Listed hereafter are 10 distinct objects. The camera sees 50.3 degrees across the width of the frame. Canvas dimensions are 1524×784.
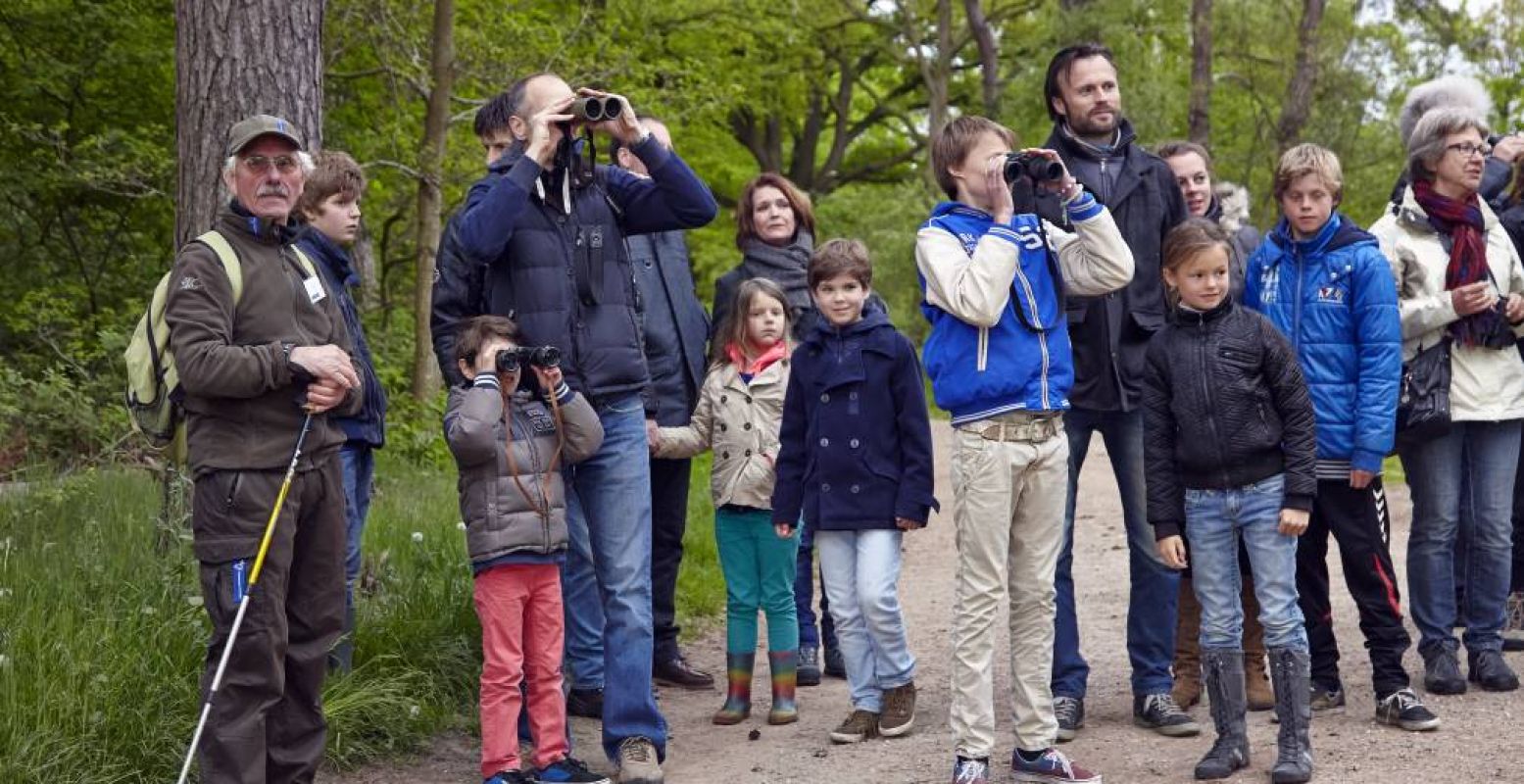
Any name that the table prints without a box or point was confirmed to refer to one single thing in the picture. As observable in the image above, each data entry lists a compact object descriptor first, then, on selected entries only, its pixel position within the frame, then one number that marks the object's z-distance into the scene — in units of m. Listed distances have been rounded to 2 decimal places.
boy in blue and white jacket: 4.99
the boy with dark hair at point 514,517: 4.95
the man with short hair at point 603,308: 5.09
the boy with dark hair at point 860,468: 5.62
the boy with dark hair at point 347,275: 5.65
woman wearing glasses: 6.09
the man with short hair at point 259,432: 4.31
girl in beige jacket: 6.18
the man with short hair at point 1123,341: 5.66
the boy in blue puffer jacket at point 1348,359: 5.52
